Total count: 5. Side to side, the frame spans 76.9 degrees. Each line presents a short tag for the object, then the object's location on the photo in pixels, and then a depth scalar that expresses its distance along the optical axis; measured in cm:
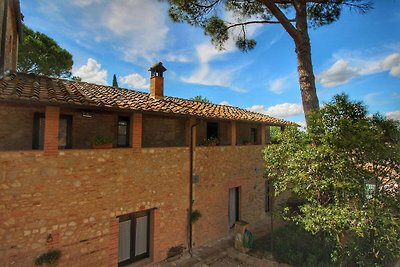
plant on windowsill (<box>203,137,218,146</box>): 1109
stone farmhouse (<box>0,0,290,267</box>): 638
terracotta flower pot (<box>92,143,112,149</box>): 761
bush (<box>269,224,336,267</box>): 841
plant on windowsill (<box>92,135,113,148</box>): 759
